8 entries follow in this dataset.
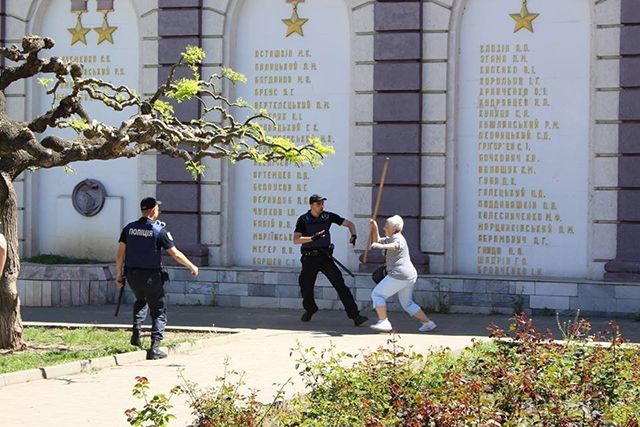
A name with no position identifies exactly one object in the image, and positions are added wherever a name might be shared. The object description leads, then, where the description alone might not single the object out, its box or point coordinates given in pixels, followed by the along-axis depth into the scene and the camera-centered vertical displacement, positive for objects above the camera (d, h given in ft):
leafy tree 46.85 +2.14
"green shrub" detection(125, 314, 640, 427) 29.17 -4.58
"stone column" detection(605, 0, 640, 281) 62.28 +2.79
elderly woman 55.52 -3.30
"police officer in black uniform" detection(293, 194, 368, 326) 58.90 -2.18
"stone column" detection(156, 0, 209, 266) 68.95 +1.60
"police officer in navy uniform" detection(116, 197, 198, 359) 48.03 -2.21
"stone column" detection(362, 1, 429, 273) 65.62 +4.44
